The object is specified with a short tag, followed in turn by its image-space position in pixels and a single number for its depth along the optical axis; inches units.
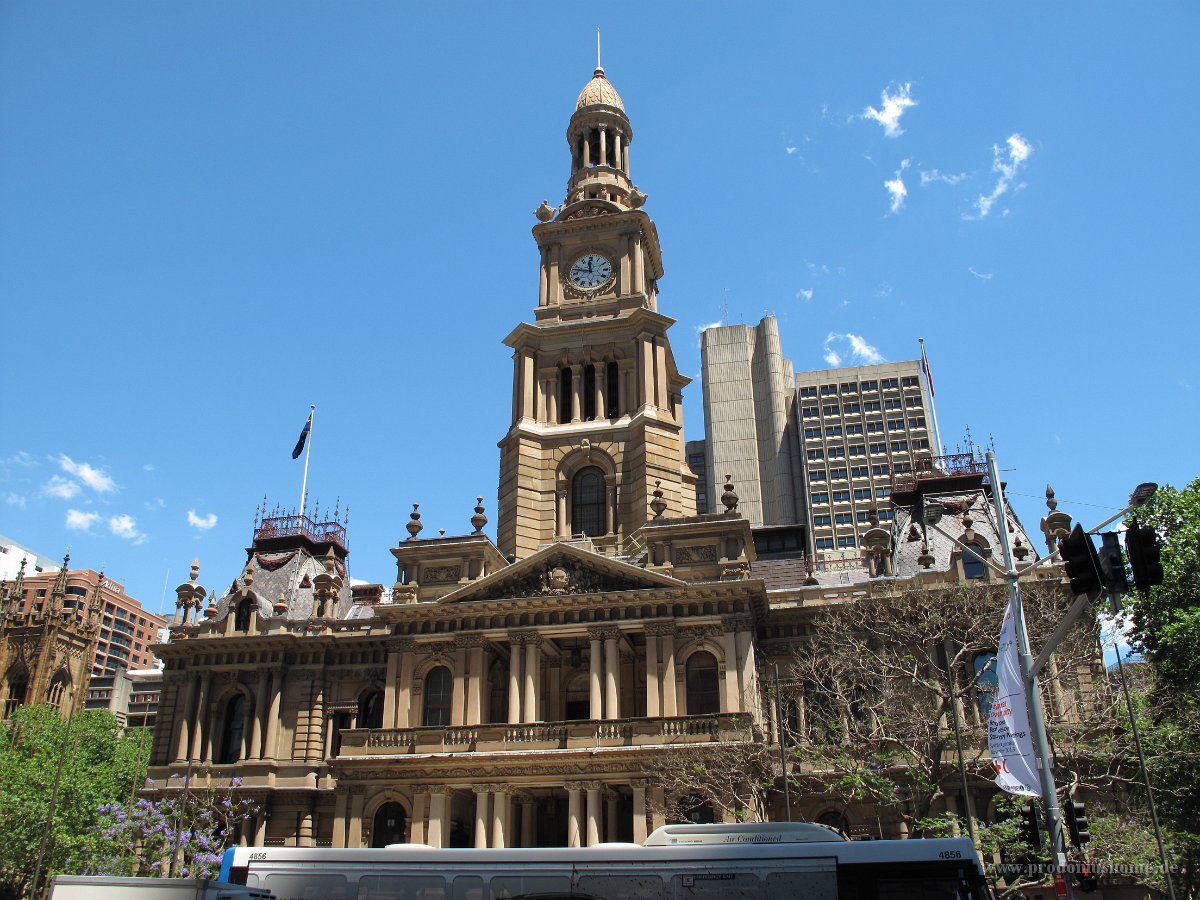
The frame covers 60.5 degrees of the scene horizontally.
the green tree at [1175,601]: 1310.3
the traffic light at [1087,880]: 720.3
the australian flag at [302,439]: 2313.0
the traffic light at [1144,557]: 558.3
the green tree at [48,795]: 1777.8
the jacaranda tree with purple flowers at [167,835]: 1509.6
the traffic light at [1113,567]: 569.9
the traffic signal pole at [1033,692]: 738.8
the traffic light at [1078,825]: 717.9
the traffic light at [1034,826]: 753.0
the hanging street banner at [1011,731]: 766.5
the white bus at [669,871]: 673.0
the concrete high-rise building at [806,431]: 3986.2
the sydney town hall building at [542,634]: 1520.7
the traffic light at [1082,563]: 593.3
